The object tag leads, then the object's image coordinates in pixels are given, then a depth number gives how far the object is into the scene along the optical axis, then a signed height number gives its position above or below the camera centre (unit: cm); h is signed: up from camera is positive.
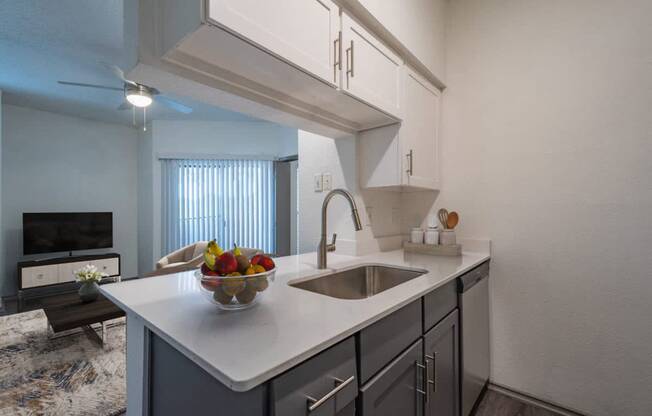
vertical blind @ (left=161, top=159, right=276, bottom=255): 456 +9
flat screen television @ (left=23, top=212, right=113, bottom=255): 395 -31
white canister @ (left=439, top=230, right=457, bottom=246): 182 -19
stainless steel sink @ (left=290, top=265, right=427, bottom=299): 133 -36
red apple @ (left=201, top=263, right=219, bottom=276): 77 -17
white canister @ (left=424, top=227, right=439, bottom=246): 186 -19
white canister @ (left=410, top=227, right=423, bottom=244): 195 -19
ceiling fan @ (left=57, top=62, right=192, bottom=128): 283 +113
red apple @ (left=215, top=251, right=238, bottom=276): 77 -15
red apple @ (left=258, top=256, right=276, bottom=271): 86 -16
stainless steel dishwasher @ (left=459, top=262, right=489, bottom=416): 140 -67
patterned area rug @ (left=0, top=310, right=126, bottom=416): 166 -109
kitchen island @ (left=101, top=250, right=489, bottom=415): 54 -28
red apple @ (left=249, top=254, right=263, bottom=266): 86 -15
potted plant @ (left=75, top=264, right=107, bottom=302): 251 -64
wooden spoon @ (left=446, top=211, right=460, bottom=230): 190 -9
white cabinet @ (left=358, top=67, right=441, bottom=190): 166 +36
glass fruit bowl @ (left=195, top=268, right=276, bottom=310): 75 -21
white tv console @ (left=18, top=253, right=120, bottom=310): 372 -84
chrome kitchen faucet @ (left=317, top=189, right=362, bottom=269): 140 -18
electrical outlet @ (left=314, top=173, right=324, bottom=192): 198 +17
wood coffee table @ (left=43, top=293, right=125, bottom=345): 213 -81
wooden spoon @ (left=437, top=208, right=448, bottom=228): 198 -6
